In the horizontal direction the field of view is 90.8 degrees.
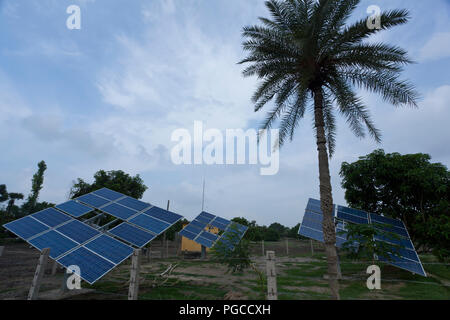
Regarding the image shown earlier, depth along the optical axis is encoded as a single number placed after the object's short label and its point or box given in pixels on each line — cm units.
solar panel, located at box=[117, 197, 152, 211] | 1205
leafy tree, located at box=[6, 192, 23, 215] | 3956
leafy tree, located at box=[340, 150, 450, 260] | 1265
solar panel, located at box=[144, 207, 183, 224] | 1124
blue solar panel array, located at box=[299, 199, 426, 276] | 1102
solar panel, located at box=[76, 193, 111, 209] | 1150
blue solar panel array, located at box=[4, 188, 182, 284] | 765
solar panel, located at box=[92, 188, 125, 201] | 1250
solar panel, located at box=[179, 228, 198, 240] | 1952
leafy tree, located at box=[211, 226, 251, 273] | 1212
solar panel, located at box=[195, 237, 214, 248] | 1875
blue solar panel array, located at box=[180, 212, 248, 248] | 1941
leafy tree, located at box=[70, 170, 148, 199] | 2788
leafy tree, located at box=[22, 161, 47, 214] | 4124
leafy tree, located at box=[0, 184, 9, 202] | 3738
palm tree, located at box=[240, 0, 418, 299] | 892
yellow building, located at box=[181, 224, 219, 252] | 3366
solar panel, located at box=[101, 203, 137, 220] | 1085
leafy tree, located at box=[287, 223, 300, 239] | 5106
